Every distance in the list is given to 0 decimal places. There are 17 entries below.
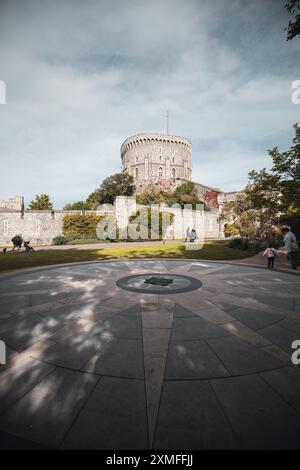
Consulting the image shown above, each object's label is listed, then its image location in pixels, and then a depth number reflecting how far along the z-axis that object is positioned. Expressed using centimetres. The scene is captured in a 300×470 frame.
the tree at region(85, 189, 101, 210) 4954
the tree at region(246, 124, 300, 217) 1426
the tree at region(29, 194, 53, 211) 6144
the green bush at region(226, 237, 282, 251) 2132
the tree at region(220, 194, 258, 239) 2437
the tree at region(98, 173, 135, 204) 4872
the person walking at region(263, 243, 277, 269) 1065
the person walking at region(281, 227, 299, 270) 1073
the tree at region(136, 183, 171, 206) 4406
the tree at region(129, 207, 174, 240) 3378
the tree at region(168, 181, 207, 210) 4884
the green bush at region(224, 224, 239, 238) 2787
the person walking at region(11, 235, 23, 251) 2086
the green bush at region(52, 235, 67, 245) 3114
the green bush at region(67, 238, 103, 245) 2991
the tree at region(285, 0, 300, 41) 494
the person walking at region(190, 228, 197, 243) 2745
